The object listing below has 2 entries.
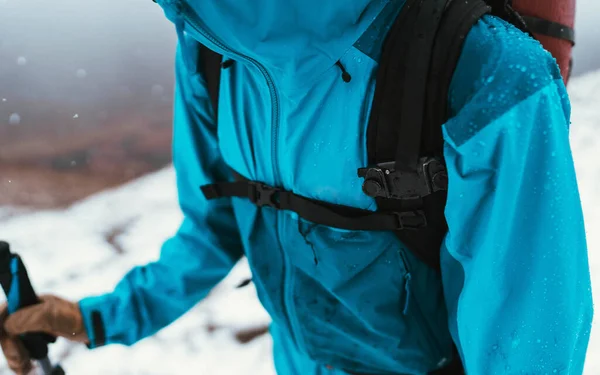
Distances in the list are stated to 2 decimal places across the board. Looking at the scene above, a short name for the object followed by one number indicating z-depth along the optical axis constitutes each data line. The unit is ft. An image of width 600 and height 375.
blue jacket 1.40
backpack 1.52
